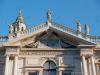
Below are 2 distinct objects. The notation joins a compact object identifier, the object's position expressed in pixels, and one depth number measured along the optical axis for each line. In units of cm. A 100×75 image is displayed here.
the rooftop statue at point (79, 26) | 2475
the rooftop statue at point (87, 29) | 2476
